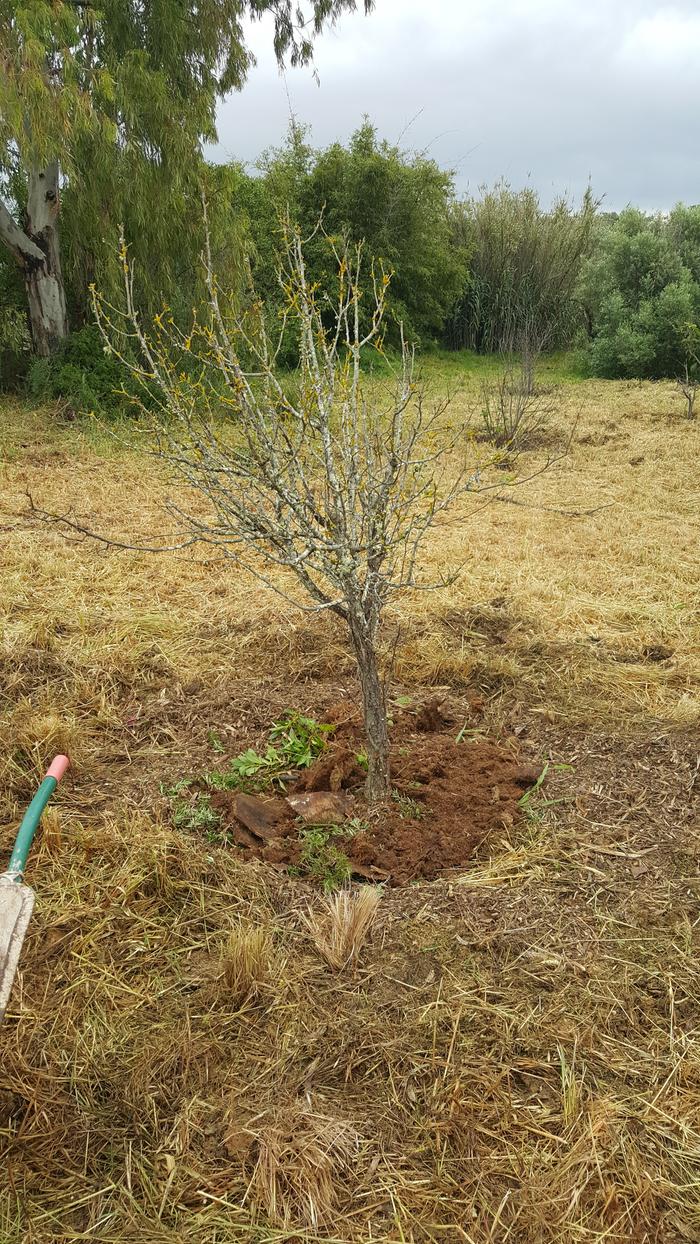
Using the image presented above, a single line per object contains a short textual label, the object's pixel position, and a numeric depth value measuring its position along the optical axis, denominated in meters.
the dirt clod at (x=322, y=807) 2.72
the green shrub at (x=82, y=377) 9.50
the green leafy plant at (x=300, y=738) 3.06
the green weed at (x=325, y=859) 2.47
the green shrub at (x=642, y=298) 14.48
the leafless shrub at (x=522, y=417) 9.70
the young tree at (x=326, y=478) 2.43
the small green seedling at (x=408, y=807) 2.76
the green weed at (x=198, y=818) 2.71
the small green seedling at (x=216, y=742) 3.15
